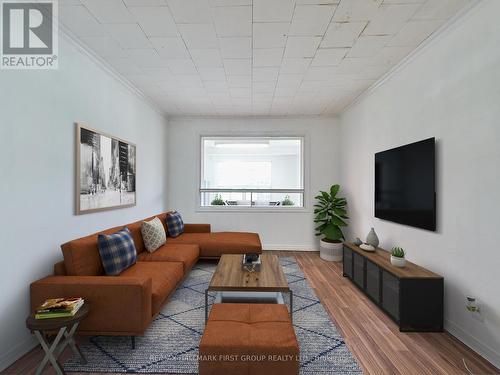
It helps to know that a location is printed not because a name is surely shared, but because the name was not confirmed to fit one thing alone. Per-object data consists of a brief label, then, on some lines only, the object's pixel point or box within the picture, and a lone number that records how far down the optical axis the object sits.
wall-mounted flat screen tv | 2.42
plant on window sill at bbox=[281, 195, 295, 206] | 5.24
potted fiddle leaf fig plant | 4.41
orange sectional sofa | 1.86
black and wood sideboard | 2.20
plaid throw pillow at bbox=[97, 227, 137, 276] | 2.30
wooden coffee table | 2.19
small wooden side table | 1.54
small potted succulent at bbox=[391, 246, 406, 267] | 2.48
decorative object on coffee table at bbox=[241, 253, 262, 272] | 2.67
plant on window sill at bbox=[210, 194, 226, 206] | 5.29
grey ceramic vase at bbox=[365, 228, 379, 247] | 3.21
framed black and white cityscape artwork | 2.51
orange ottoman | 1.41
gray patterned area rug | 1.76
